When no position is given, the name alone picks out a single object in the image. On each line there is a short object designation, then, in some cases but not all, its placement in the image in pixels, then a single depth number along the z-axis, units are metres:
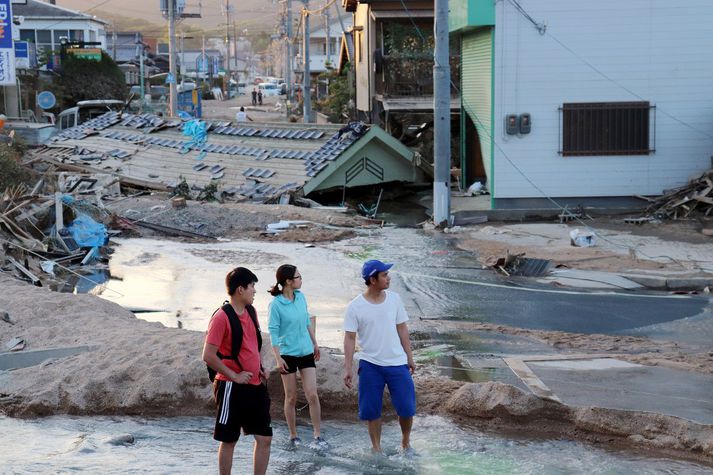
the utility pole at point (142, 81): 59.32
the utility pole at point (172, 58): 44.97
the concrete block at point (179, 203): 22.89
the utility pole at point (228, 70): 100.76
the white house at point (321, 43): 98.94
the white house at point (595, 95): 22.22
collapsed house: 26.41
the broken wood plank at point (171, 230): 21.08
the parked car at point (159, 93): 75.04
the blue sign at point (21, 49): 46.95
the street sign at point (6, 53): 28.28
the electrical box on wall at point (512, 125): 22.50
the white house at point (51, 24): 69.75
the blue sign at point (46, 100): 47.14
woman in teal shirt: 7.98
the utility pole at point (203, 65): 88.50
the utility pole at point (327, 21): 85.75
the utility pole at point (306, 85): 44.78
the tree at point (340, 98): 46.54
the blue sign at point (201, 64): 87.69
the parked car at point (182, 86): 65.21
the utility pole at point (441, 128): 21.55
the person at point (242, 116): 41.50
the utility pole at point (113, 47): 82.06
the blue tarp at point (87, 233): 18.81
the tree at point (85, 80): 58.25
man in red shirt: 6.63
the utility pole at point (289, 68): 68.00
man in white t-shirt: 7.62
